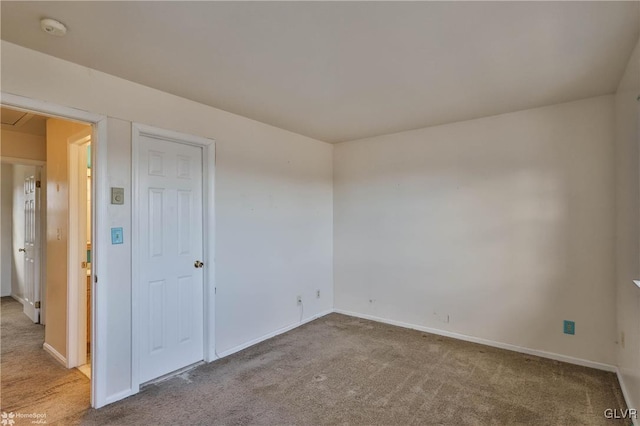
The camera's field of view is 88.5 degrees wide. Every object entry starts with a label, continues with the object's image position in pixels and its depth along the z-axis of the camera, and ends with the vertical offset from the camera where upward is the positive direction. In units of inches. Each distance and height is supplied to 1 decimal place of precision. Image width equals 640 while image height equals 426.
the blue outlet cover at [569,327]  120.3 -41.6
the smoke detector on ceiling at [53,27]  69.8 +41.6
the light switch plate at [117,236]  97.6 -5.7
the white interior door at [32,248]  171.9 -16.9
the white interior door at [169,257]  106.7 -14.0
